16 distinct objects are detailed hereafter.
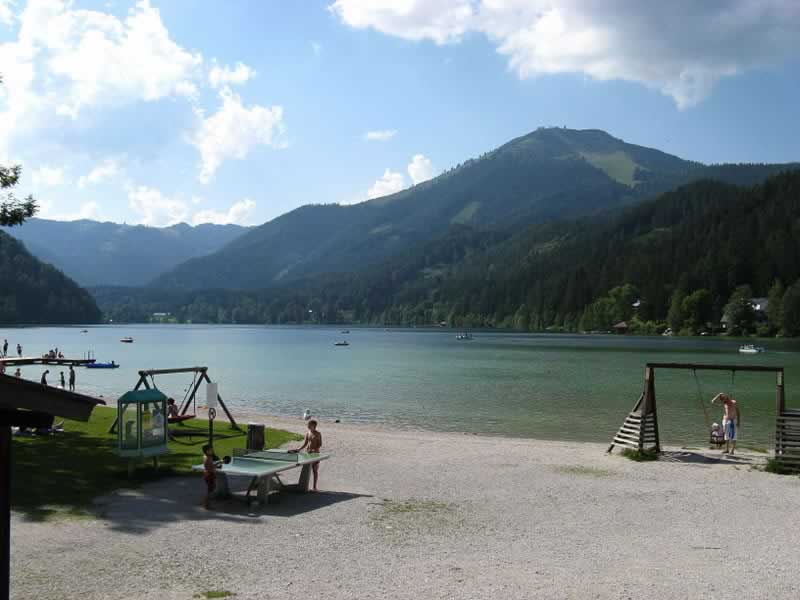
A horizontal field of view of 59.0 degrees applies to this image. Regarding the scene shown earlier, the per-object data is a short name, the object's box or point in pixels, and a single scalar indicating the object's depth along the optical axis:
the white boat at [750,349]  110.71
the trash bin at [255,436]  23.53
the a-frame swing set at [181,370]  28.30
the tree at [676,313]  182.62
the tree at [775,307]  159.50
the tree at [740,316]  169.50
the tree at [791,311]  153.62
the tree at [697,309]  180.00
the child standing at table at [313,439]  20.05
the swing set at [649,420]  23.02
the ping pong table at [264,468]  16.98
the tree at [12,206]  24.30
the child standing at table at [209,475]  16.48
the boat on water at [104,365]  93.19
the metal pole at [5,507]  7.04
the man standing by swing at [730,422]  27.30
